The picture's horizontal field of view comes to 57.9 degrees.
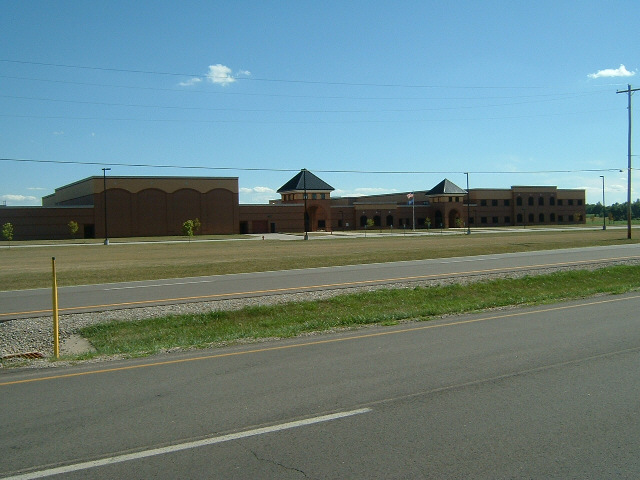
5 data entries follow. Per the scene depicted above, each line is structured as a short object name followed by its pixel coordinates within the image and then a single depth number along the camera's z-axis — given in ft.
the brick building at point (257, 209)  275.80
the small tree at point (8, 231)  228.02
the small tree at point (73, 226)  257.96
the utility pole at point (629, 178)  156.15
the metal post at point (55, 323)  35.63
